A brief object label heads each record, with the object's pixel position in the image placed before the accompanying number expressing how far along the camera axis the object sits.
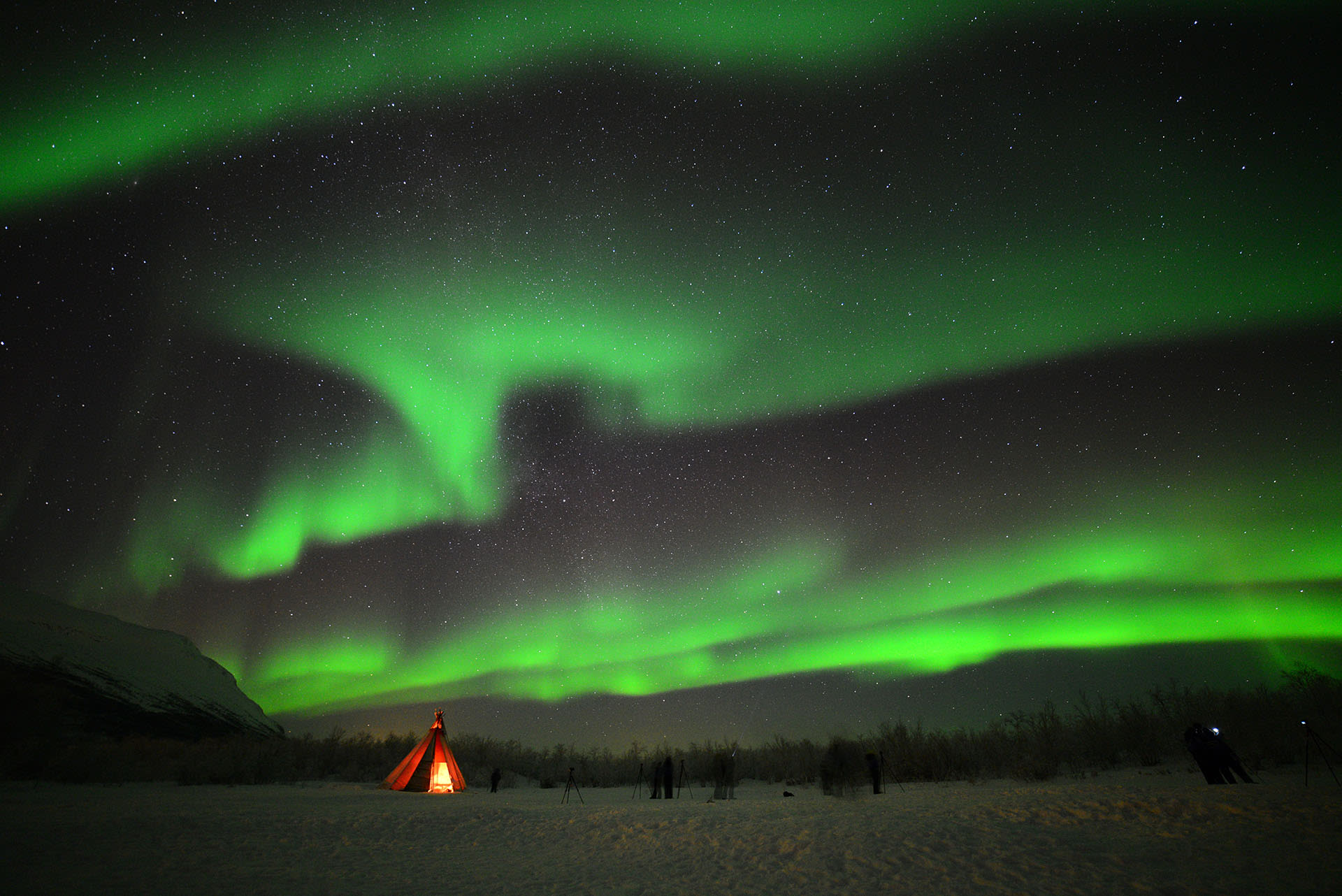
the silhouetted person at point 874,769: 17.25
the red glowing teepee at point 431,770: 21.70
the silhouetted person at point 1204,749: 12.75
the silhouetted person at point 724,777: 19.97
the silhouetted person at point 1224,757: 12.55
